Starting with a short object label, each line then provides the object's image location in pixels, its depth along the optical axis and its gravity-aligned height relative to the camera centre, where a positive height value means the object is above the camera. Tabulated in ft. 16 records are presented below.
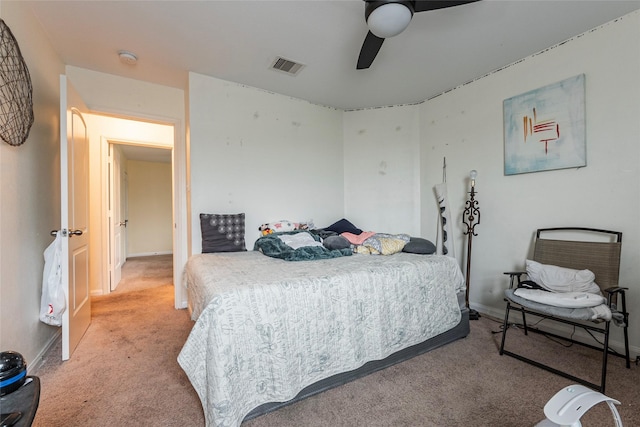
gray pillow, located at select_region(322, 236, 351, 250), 8.28 -0.97
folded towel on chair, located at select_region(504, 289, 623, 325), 5.47 -2.11
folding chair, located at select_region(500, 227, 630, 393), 5.65 -1.45
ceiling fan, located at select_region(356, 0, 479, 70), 5.22 +3.80
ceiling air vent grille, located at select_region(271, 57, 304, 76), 8.62 +4.67
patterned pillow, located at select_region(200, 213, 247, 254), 8.92 -0.69
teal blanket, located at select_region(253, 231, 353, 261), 7.35 -1.13
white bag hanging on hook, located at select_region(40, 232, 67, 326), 6.29 -1.75
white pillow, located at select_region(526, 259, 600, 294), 6.49 -1.69
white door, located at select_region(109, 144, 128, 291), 12.52 -0.27
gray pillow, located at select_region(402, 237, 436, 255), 8.04 -1.09
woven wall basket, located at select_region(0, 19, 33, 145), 5.09 +2.38
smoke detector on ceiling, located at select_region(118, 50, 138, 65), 7.97 +4.55
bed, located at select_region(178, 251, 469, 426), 4.25 -2.12
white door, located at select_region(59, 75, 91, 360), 6.42 -0.08
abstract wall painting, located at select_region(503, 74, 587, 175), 7.35 +2.32
